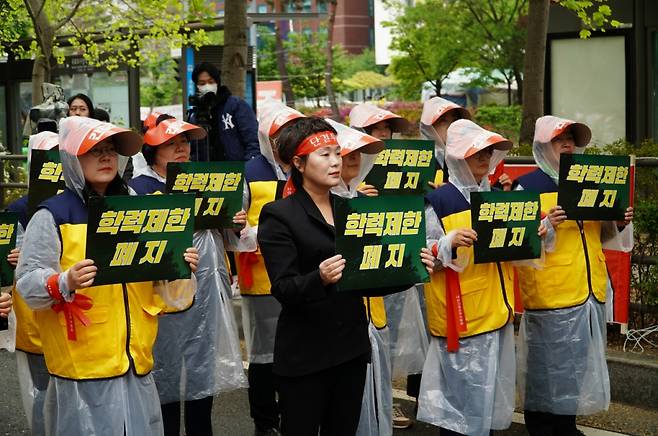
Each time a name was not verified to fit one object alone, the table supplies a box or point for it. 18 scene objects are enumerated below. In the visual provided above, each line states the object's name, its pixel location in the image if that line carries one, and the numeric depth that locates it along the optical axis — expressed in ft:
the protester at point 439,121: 23.20
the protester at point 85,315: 14.43
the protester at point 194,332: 19.99
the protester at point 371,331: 16.83
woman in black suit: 14.14
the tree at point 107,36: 52.95
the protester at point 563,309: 19.45
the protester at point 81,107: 25.12
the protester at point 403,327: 21.95
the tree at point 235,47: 35.63
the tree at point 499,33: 96.63
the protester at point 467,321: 17.85
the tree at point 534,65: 37.11
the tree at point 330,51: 137.93
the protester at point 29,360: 18.58
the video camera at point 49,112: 25.85
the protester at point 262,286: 21.18
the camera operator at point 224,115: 27.07
